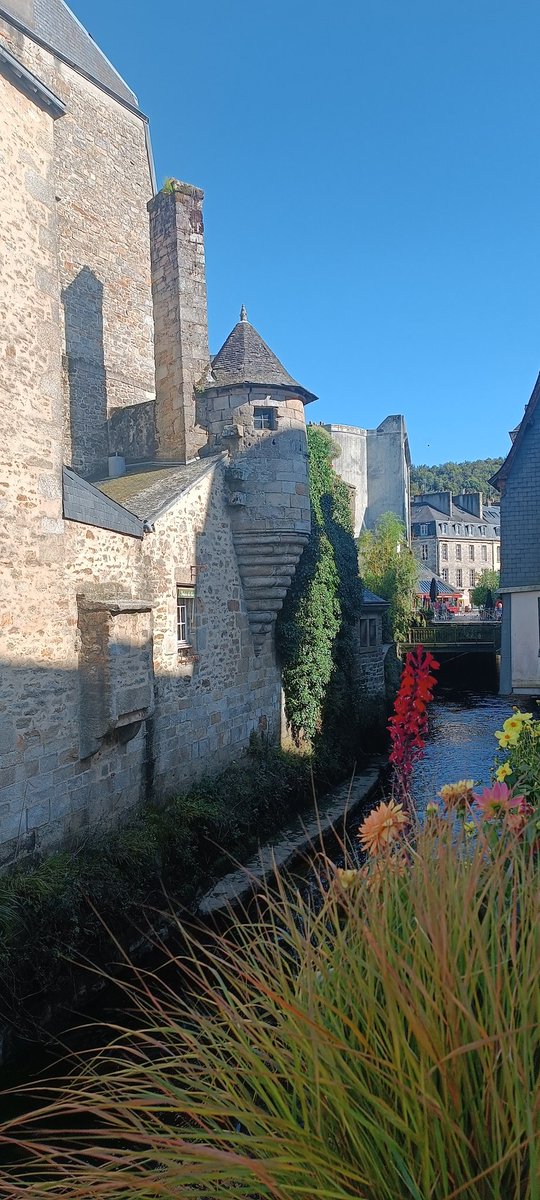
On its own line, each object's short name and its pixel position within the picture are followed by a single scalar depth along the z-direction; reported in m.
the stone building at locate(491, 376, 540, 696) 13.96
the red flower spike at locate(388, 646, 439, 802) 3.86
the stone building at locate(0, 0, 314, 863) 7.42
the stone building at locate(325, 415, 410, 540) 42.50
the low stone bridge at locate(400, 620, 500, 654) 27.05
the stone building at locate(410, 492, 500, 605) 57.00
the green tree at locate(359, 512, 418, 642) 28.67
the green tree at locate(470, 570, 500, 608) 40.49
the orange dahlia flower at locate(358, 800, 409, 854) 3.21
